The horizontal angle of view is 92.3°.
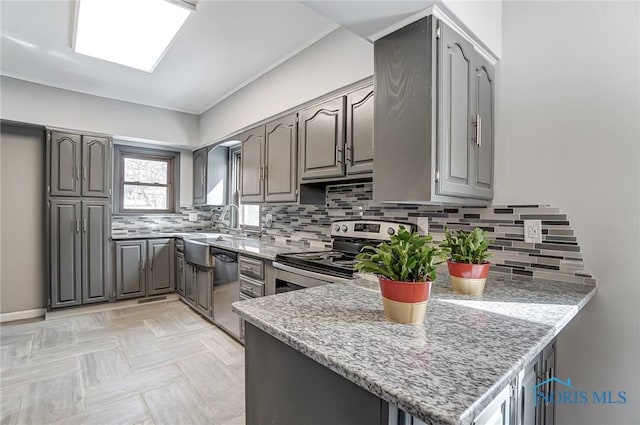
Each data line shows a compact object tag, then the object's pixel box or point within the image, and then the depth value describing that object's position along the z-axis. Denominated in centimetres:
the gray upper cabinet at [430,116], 133
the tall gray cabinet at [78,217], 341
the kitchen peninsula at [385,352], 59
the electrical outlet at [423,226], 196
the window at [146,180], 416
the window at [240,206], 392
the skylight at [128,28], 204
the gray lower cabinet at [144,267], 378
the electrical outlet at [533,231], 152
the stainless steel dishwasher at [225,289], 279
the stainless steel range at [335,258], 185
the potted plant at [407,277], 89
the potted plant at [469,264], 122
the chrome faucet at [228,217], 414
